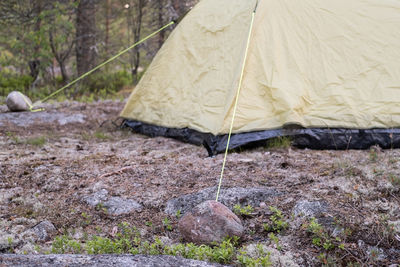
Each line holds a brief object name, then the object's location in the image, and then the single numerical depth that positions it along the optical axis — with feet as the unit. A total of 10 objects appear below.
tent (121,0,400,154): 17.34
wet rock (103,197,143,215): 12.32
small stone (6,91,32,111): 25.88
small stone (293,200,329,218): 11.06
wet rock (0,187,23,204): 13.18
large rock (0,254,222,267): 7.68
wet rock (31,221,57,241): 10.82
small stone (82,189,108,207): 12.88
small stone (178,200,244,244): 10.11
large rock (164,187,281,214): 12.25
